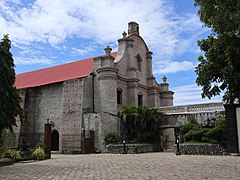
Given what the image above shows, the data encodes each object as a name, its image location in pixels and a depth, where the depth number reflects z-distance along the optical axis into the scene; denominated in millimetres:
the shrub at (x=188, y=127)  15599
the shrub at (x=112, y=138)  16923
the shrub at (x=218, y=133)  13569
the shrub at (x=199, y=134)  14205
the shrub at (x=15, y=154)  10850
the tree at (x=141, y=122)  17648
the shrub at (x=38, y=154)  11754
